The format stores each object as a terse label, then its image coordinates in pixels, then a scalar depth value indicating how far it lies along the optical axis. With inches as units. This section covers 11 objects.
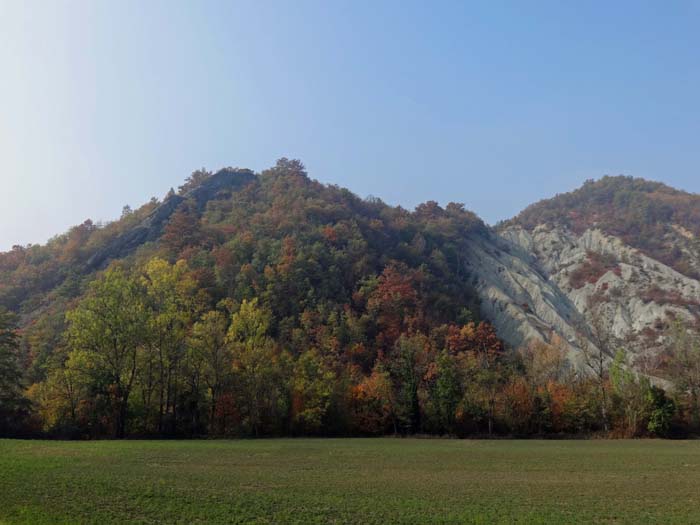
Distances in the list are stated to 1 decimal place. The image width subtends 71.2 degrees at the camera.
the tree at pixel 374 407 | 2139.5
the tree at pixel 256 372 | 2011.6
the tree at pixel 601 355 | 2094.0
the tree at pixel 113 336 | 1840.6
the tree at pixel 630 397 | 1980.8
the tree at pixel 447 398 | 2084.2
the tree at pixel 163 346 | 1961.1
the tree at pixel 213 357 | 2016.5
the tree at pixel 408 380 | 2107.5
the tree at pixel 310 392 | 2048.5
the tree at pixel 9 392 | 1673.2
